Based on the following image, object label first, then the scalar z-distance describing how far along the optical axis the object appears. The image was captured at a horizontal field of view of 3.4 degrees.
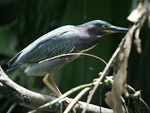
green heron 6.31
